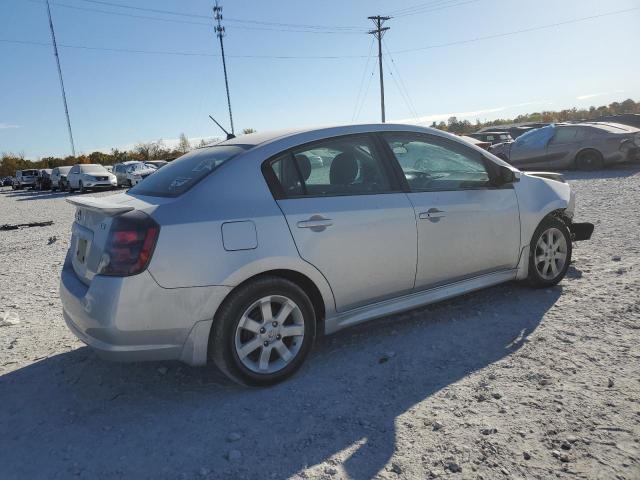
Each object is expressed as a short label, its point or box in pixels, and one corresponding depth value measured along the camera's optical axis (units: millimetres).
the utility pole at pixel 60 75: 36875
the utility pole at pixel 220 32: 40000
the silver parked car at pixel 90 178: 27172
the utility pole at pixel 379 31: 41338
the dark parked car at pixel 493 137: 24203
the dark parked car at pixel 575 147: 13547
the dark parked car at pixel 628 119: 23703
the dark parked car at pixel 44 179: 36438
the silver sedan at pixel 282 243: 2906
